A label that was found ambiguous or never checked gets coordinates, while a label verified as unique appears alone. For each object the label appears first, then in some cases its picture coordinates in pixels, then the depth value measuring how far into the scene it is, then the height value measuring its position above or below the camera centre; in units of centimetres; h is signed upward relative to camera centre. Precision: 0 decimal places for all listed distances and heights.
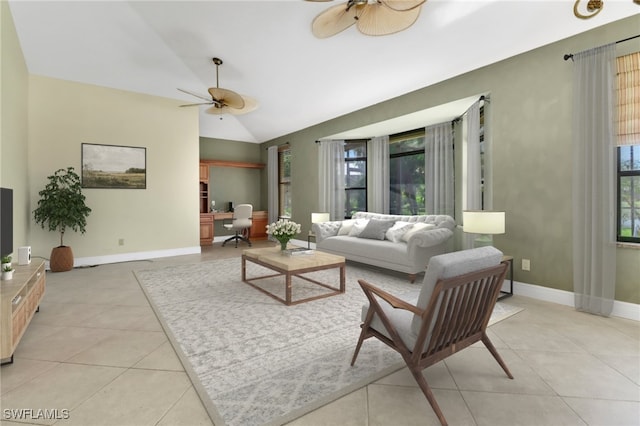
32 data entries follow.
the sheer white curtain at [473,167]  421 +61
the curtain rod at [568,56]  320 +162
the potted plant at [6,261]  248 -40
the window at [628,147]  286 +62
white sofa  416 -46
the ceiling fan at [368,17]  250 +170
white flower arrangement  393 -25
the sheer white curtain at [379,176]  641 +73
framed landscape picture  552 +85
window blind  285 +105
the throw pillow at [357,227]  546 -30
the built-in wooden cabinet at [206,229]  760 -45
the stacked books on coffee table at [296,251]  392 -54
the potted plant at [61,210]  478 +3
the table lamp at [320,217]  616 -13
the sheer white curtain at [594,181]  296 +29
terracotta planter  492 -78
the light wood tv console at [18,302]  203 -69
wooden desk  763 -37
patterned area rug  177 -107
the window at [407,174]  596 +75
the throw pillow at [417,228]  452 -27
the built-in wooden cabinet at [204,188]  807 +63
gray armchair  162 -60
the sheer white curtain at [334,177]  689 +76
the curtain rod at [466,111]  407 +154
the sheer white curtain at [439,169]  530 +74
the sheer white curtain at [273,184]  851 +76
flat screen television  251 -8
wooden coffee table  336 -62
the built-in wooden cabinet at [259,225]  866 -41
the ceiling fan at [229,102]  441 +169
